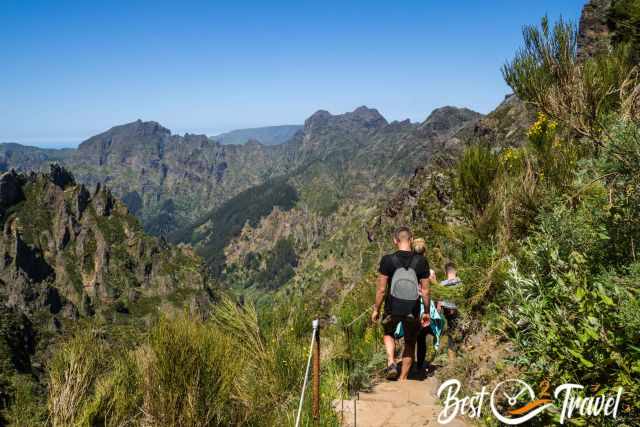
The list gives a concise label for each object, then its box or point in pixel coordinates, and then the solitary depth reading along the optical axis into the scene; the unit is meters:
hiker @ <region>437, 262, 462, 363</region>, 7.25
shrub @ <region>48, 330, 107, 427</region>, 3.66
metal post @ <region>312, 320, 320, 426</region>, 3.92
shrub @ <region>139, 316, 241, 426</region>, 3.46
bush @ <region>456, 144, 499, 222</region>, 8.02
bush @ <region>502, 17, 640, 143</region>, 4.96
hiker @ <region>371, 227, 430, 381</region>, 6.08
